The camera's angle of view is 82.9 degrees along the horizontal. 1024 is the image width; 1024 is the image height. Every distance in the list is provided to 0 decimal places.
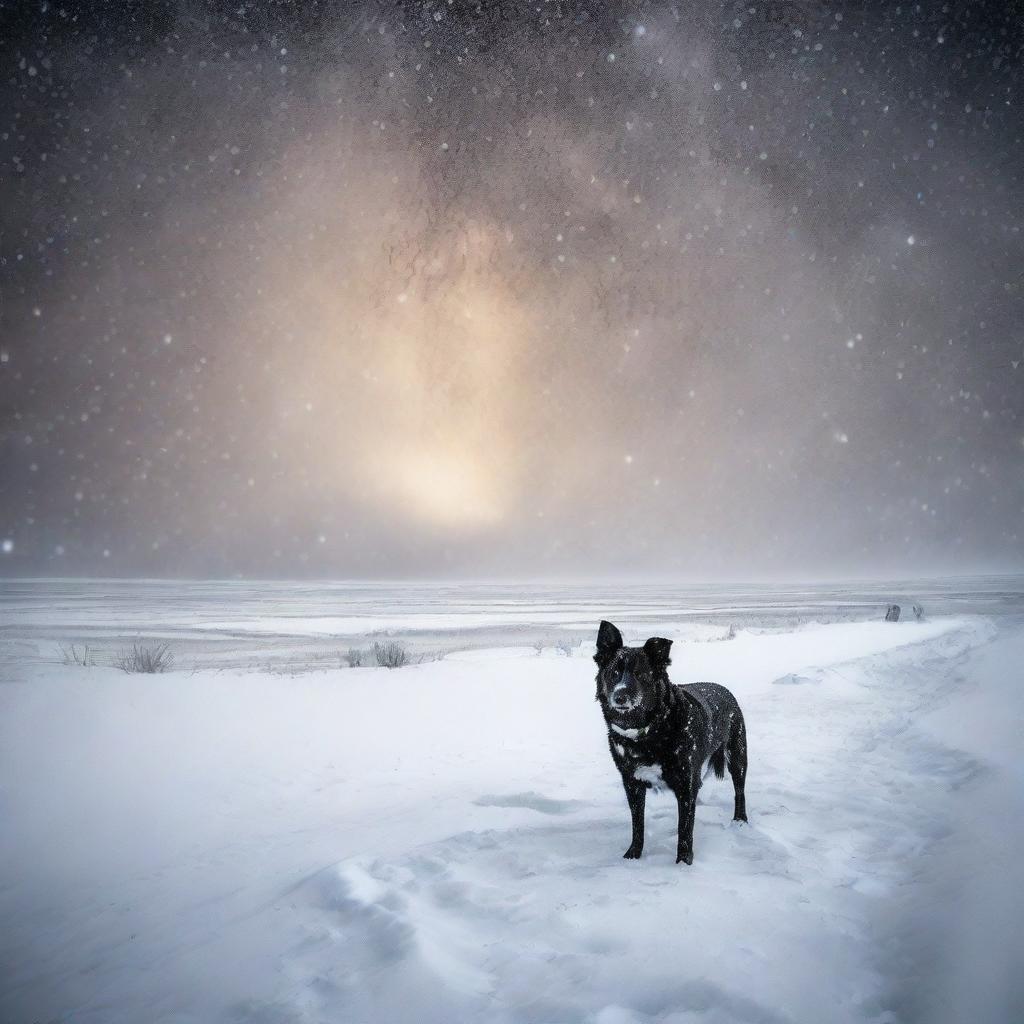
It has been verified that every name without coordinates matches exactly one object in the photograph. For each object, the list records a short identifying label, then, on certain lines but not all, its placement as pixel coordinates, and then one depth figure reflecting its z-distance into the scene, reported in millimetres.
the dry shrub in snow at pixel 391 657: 13961
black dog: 3535
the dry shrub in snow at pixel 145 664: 12833
